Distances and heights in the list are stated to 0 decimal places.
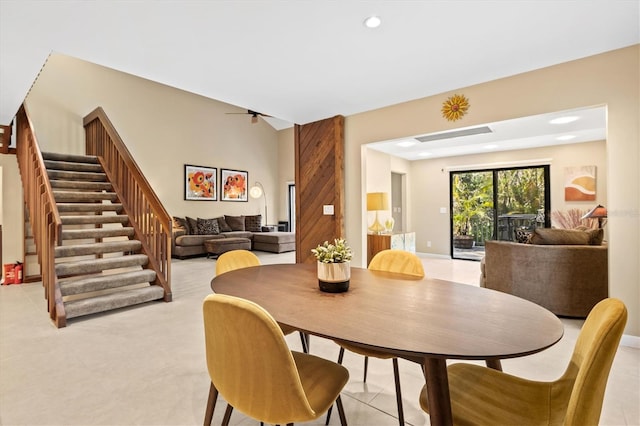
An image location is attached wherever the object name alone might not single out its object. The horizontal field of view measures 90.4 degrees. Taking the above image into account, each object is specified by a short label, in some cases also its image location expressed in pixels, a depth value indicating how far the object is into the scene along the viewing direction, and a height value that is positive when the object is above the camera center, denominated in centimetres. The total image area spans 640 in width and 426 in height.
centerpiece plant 155 -28
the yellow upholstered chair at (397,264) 198 -36
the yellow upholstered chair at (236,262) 216 -36
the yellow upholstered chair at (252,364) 95 -48
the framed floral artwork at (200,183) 795 +77
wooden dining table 96 -40
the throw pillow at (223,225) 815 -32
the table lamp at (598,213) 373 -6
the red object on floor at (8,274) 455 -85
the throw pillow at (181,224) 717 -26
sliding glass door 613 +9
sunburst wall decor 316 +104
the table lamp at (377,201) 468 +14
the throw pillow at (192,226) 741 -31
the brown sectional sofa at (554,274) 304 -66
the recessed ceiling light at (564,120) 407 +117
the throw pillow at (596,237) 315 -29
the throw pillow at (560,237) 320 -29
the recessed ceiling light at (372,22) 207 +126
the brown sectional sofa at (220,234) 691 -52
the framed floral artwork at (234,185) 873 +78
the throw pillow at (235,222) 838 -26
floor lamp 911 +58
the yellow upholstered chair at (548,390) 80 -66
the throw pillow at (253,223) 870 -30
